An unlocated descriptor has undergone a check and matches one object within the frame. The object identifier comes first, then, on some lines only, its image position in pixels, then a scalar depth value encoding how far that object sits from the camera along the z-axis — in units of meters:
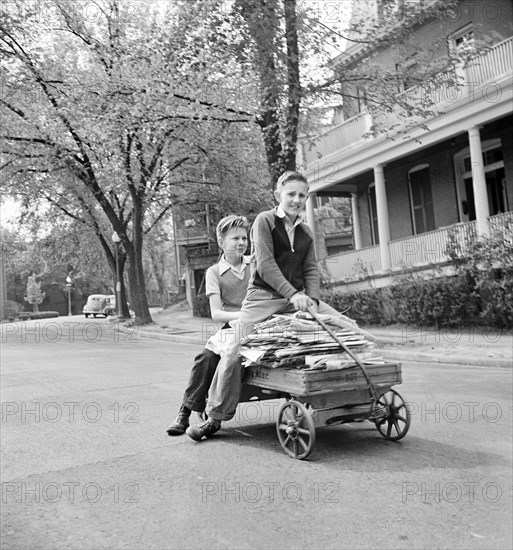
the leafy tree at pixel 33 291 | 69.56
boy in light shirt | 5.46
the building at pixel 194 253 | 43.62
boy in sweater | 5.00
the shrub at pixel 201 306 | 30.36
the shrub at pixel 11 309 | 57.39
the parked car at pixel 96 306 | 48.15
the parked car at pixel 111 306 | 53.03
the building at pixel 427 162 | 17.25
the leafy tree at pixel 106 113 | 16.34
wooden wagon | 4.65
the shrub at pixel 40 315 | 55.94
